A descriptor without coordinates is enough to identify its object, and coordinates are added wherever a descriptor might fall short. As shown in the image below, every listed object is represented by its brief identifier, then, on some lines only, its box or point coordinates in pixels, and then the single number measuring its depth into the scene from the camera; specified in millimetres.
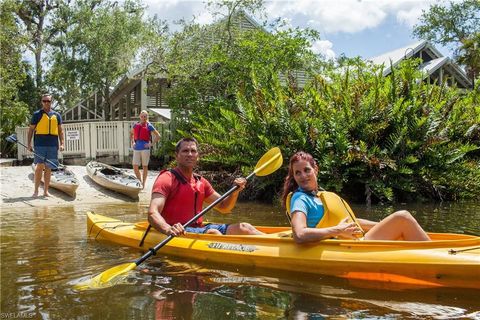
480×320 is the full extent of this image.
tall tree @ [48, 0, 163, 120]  25344
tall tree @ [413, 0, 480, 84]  34594
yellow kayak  3945
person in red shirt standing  10601
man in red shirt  4785
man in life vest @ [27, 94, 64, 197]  8891
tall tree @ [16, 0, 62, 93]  25734
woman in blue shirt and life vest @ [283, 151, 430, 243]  4262
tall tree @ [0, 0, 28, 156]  17766
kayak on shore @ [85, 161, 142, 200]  10297
